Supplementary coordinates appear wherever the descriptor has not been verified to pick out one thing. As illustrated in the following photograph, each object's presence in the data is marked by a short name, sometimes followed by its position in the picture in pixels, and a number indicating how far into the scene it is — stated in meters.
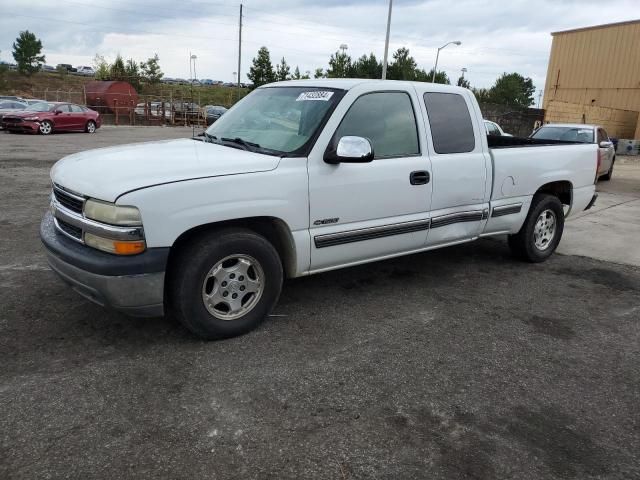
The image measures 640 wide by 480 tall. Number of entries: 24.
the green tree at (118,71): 50.31
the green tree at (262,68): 51.56
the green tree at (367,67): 50.23
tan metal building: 27.27
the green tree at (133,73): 51.25
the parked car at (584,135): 13.45
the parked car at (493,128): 15.69
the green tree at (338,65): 42.91
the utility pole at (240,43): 45.36
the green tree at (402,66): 49.00
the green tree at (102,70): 51.19
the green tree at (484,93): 73.88
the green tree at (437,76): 55.81
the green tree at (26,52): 64.94
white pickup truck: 3.21
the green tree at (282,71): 53.01
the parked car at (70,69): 98.26
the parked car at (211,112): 33.75
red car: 21.23
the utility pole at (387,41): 26.95
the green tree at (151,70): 55.84
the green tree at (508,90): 86.56
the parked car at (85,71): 88.61
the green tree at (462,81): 62.89
